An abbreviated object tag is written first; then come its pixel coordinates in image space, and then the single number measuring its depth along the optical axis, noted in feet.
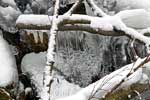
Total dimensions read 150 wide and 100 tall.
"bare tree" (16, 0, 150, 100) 8.81
